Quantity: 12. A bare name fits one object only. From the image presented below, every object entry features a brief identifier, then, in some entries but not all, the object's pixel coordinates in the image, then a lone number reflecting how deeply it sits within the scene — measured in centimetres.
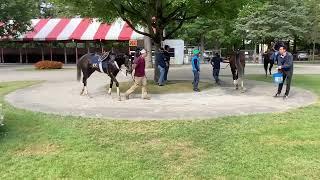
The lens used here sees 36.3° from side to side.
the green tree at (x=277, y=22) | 4347
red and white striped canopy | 4366
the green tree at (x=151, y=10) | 1892
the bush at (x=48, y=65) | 3697
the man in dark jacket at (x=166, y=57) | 2004
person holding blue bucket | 1559
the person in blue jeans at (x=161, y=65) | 1947
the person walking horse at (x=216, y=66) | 2121
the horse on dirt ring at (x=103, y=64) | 1672
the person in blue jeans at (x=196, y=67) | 1844
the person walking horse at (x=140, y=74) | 1584
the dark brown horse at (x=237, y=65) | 1891
